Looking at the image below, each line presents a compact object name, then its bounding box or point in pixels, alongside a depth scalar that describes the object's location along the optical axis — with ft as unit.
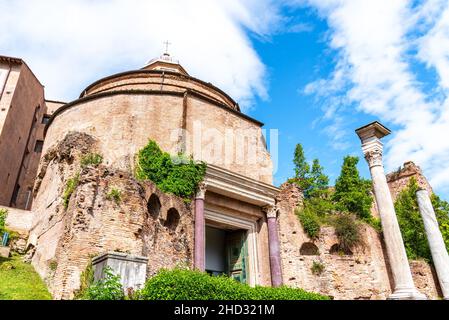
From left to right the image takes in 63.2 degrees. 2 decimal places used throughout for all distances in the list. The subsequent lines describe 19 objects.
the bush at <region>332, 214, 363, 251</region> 59.98
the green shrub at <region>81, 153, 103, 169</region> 46.80
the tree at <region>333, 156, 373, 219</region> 74.59
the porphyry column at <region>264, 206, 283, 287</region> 51.85
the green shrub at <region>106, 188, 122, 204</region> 36.04
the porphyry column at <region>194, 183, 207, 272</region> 43.80
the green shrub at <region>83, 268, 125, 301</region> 24.98
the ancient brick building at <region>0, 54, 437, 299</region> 40.65
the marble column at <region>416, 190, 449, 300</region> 49.90
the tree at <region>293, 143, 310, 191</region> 89.66
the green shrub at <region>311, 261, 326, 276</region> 57.00
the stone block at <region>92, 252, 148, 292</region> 26.50
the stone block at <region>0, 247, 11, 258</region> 45.54
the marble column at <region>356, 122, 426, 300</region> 36.71
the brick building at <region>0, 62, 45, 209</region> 76.79
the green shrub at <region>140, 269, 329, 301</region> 26.50
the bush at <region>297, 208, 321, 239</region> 60.39
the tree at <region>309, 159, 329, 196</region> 91.66
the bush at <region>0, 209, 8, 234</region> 45.19
